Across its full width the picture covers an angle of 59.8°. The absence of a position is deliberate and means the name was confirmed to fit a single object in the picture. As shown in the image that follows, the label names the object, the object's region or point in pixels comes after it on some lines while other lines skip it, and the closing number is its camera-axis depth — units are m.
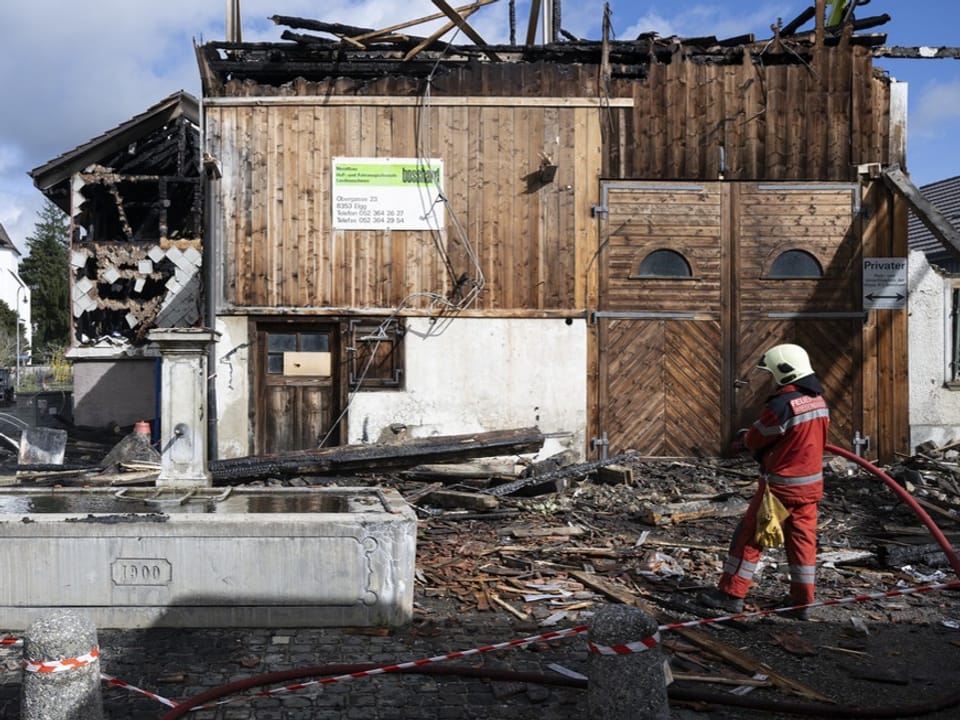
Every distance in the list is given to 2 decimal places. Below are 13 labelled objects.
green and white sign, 13.41
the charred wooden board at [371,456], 11.25
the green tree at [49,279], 49.09
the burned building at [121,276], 18.06
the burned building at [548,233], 13.34
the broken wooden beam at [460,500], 10.20
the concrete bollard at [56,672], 3.86
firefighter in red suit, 6.37
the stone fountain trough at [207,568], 5.94
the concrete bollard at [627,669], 4.00
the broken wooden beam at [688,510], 9.95
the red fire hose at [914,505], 6.39
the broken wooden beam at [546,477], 11.02
